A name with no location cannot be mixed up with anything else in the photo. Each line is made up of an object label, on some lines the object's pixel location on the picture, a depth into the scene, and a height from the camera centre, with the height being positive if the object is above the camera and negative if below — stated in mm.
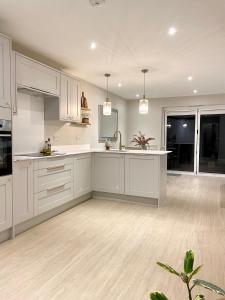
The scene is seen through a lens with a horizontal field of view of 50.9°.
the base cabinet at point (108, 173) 4578 -582
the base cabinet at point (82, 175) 4309 -598
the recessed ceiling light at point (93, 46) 3418 +1448
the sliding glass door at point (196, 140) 7473 +133
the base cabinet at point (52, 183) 3352 -614
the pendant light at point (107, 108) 4582 +695
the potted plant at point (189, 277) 804 -491
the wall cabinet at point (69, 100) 4199 +812
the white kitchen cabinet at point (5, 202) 2746 -705
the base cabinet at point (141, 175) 4285 -587
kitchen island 4270 -571
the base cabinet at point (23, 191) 2965 -631
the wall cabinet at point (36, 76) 3199 +1003
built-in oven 2736 -2
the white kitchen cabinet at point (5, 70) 2736 +852
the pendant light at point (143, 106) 4418 +708
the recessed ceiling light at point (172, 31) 2892 +1419
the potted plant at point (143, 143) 5606 +17
